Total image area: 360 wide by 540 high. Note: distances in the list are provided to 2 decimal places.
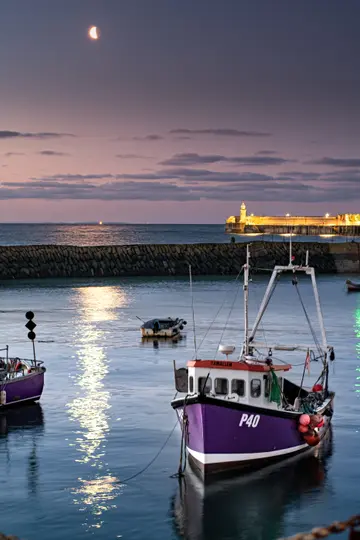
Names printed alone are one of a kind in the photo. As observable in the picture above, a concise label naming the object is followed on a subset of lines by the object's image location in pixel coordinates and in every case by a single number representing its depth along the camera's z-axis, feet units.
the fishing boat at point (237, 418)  100.94
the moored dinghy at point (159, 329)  223.71
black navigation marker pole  150.66
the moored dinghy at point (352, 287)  377.91
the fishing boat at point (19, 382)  136.15
